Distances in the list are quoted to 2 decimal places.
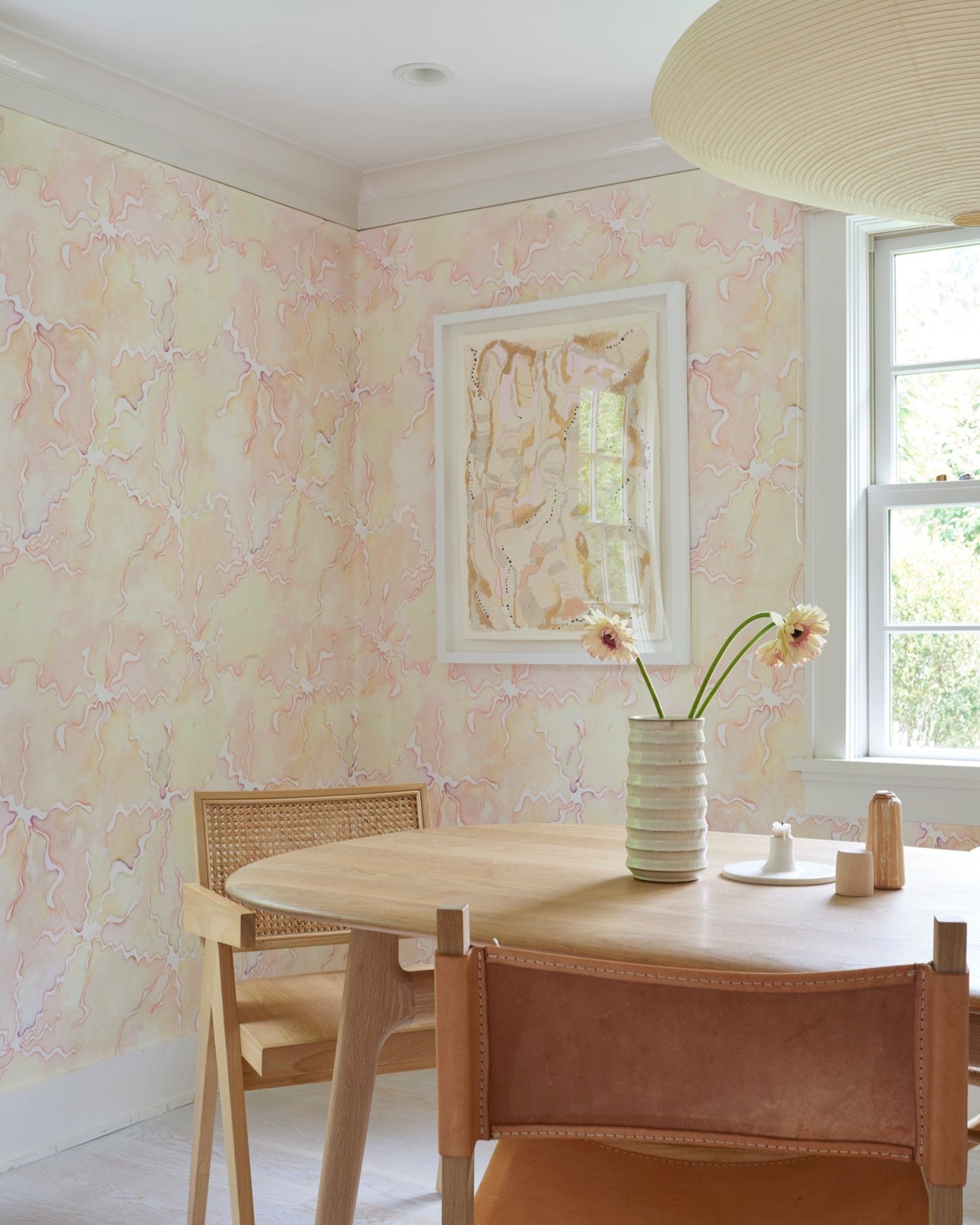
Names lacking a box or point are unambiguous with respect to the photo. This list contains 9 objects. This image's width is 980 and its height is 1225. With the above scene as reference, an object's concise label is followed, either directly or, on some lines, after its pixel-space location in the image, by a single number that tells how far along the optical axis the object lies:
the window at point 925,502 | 3.13
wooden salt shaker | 1.92
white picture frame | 3.36
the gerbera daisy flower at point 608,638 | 2.04
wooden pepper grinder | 1.98
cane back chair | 2.25
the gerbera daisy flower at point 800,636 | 1.97
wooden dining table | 1.62
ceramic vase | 2.03
